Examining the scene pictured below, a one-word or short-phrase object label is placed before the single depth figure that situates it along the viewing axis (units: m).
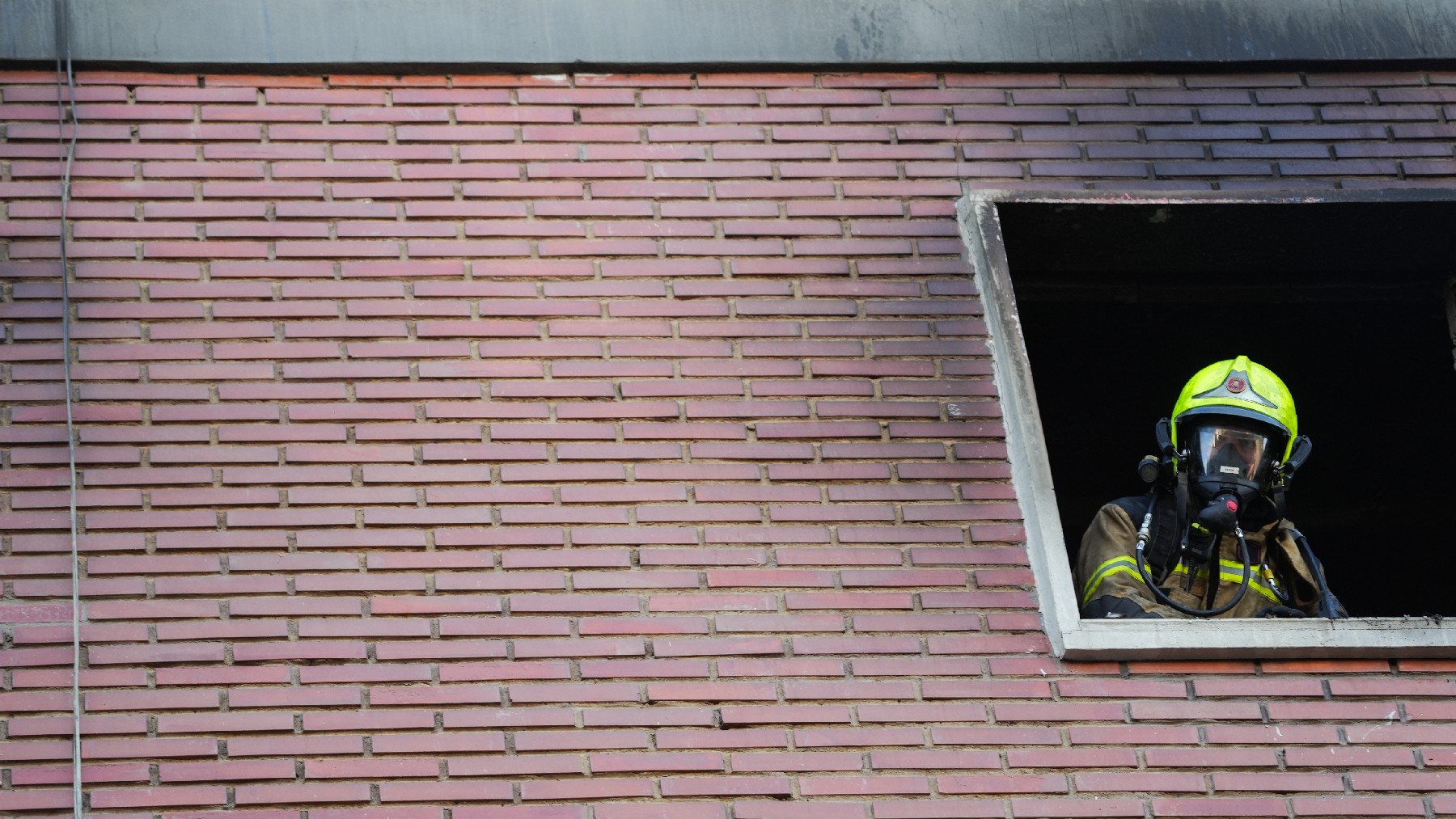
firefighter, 12.29
